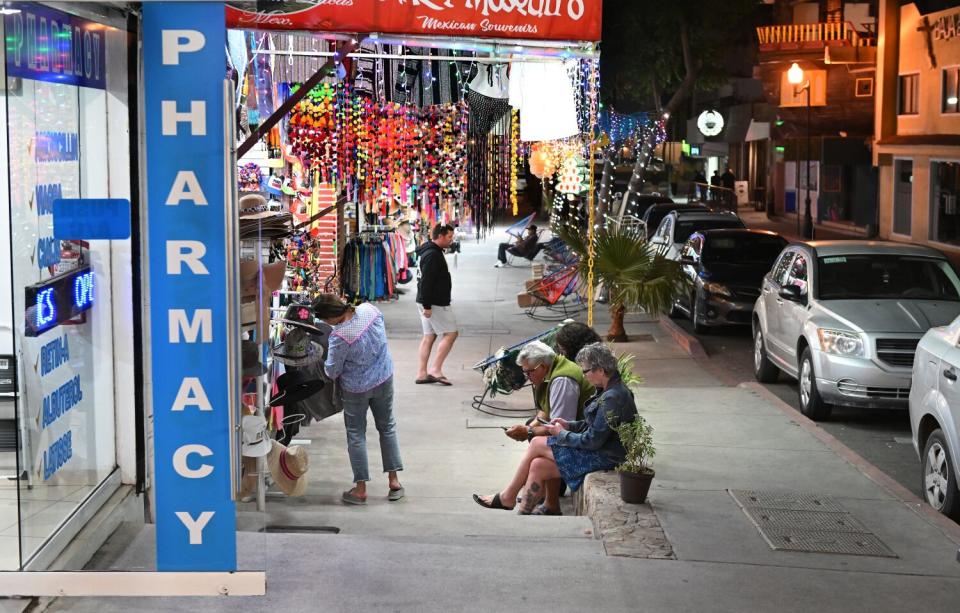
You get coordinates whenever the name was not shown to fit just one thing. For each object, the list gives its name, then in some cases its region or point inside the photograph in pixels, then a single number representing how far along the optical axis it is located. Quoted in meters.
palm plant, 16.48
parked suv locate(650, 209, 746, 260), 22.97
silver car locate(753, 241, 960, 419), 11.42
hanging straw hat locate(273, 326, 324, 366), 8.28
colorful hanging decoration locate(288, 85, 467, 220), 14.05
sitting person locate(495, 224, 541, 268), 26.31
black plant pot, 7.96
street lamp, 34.41
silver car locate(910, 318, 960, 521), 8.12
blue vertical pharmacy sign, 4.72
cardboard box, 20.22
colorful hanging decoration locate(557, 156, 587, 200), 19.80
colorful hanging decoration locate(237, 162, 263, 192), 11.18
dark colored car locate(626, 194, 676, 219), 35.19
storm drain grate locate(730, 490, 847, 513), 8.31
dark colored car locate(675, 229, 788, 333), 17.73
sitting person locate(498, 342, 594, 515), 8.85
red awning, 7.64
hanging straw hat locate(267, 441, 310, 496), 7.90
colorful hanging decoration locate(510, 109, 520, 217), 14.98
